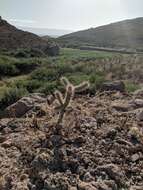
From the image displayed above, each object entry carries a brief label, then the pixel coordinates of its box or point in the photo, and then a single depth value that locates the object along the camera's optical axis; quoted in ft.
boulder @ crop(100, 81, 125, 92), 15.26
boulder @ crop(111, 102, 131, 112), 12.02
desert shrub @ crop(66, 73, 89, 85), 19.33
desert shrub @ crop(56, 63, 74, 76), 27.99
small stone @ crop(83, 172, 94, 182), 7.76
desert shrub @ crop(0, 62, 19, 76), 30.73
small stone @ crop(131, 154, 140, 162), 8.56
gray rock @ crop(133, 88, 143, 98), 14.40
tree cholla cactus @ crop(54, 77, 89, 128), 10.92
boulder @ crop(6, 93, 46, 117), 13.14
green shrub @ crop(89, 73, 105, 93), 15.61
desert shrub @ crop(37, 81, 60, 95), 17.50
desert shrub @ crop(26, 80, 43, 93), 20.47
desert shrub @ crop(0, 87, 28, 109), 16.70
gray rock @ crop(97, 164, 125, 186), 7.75
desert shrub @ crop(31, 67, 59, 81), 24.59
